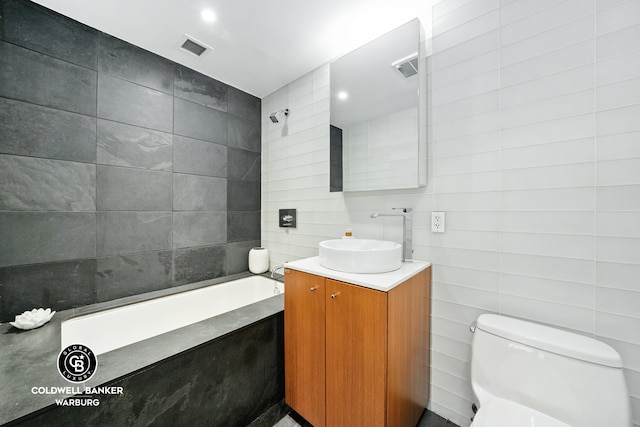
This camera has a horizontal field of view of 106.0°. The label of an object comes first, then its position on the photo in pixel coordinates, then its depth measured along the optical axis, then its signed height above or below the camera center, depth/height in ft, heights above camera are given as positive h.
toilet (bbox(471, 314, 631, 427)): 2.88 -2.21
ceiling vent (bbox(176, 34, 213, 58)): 5.91 +4.23
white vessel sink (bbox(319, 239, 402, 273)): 4.10 -0.85
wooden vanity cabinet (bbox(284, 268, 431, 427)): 3.58 -2.35
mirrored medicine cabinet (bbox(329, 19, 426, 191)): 4.93 +2.22
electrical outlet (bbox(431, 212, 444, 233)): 4.77 -0.21
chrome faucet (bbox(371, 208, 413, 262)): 4.96 -0.45
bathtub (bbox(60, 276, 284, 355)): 5.03 -2.55
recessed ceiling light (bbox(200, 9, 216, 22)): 5.06 +4.21
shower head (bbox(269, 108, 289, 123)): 7.79 +3.18
